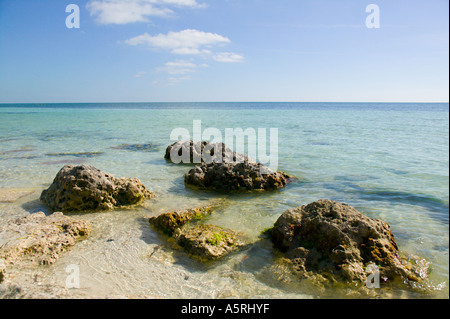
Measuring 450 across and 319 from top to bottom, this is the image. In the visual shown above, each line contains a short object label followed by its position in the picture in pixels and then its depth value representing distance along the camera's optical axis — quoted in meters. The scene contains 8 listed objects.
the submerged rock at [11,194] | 6.73
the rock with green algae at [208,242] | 4.38
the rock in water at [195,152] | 10.99
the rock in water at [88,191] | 6.21
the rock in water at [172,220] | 5.16
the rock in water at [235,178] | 7.79
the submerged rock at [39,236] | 4.04
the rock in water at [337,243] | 3.96
